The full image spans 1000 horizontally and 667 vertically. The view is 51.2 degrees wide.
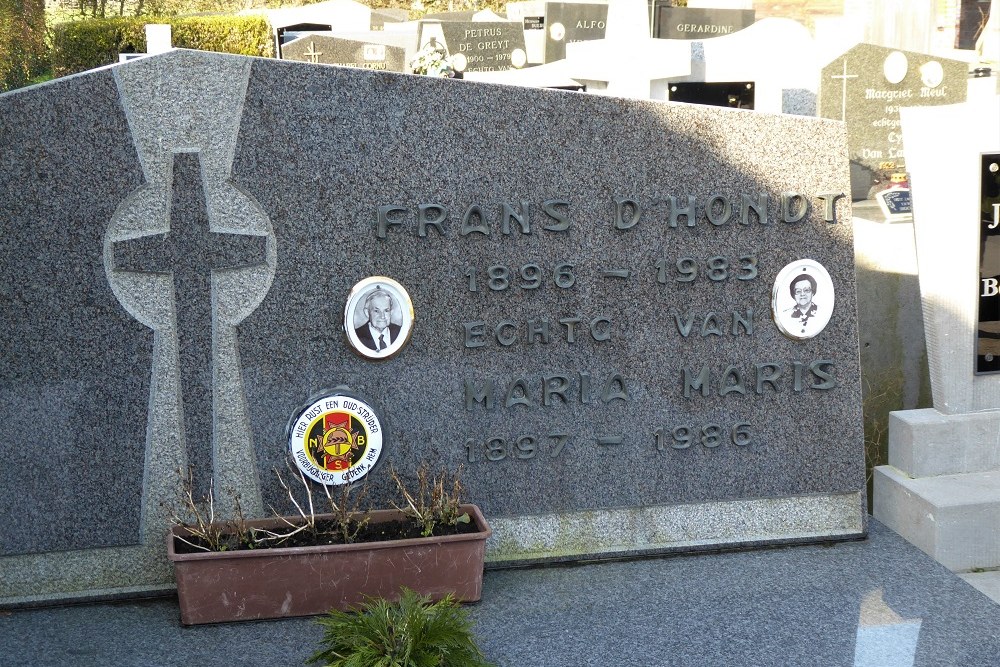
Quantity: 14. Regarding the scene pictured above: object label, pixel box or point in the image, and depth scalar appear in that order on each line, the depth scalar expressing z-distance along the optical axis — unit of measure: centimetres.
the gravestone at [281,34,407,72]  1413
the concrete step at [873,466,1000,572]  435
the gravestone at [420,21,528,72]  1416
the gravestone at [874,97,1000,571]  443
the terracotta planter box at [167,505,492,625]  358
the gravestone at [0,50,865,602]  372
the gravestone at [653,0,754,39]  1268
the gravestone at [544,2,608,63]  1377
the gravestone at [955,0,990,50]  1586
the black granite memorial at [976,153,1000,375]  450
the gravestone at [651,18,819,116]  724
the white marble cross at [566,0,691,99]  726
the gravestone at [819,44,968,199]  748
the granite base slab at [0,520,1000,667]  342
